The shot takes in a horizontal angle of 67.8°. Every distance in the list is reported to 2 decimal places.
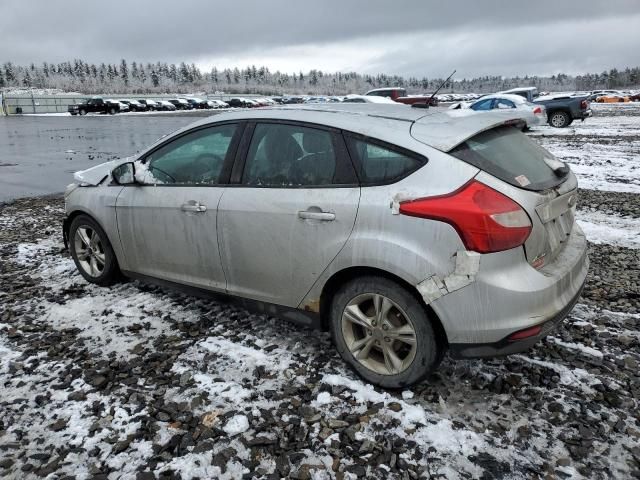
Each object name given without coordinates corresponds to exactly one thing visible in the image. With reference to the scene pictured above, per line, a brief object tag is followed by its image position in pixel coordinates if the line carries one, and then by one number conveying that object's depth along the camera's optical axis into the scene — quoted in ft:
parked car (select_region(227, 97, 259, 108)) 232.06
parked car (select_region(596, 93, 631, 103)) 180.69
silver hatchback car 8.52
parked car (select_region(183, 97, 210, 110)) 225.97
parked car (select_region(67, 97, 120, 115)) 173.17
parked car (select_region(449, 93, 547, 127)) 62.95
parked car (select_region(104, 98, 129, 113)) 180.74
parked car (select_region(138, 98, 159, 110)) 204.85
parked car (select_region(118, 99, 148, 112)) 198.49
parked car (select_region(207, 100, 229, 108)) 225.97
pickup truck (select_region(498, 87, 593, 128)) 70.14
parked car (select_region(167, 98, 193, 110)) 225.15
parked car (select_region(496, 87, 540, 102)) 76.36
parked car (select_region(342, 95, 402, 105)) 73.72
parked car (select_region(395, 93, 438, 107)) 81.08
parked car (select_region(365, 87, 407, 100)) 107.45
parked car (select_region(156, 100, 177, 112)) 208.85
